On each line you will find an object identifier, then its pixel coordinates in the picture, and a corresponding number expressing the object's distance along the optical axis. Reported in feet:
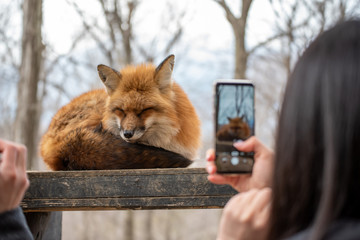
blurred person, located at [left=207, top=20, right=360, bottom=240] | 2.45
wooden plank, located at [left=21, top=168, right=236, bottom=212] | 6.02
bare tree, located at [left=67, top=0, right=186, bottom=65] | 22.66
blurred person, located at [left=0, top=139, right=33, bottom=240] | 3.56
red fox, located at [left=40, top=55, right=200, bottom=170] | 6.88
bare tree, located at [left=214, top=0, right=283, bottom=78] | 16.40
